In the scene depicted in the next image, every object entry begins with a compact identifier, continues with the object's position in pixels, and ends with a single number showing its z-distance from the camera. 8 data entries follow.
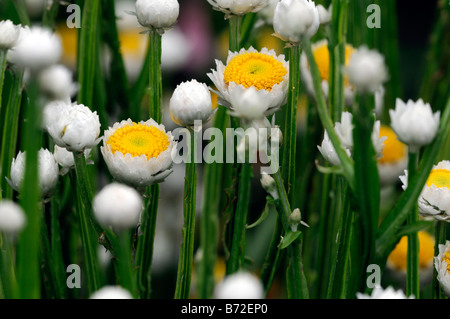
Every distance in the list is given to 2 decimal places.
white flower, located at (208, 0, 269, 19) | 0.42
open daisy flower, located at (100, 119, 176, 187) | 0.41
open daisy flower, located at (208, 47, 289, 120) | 0.41
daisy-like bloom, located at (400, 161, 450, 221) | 0.41
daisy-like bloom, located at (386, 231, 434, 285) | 0.48
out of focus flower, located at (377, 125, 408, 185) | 0.50
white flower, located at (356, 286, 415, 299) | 0.38
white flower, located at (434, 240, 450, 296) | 0.41
